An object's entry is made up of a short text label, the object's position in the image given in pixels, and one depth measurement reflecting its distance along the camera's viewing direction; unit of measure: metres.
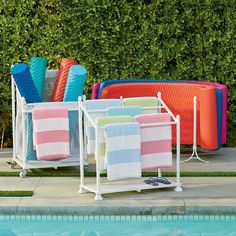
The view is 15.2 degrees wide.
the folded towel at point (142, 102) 10.52
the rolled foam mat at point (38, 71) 11.33
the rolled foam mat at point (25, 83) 10.58
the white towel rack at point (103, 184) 9.57
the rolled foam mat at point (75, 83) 10.86
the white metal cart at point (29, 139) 10.72
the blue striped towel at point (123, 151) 9.44
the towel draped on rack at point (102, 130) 9.51
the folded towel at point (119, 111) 10.00
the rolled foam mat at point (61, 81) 11.26
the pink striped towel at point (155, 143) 9.70
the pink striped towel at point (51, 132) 10.46
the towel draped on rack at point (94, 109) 10.09
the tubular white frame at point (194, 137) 11.80
